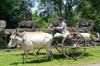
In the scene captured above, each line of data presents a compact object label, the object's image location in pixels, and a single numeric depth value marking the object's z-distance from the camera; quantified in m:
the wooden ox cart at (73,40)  6.76
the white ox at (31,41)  5.80
